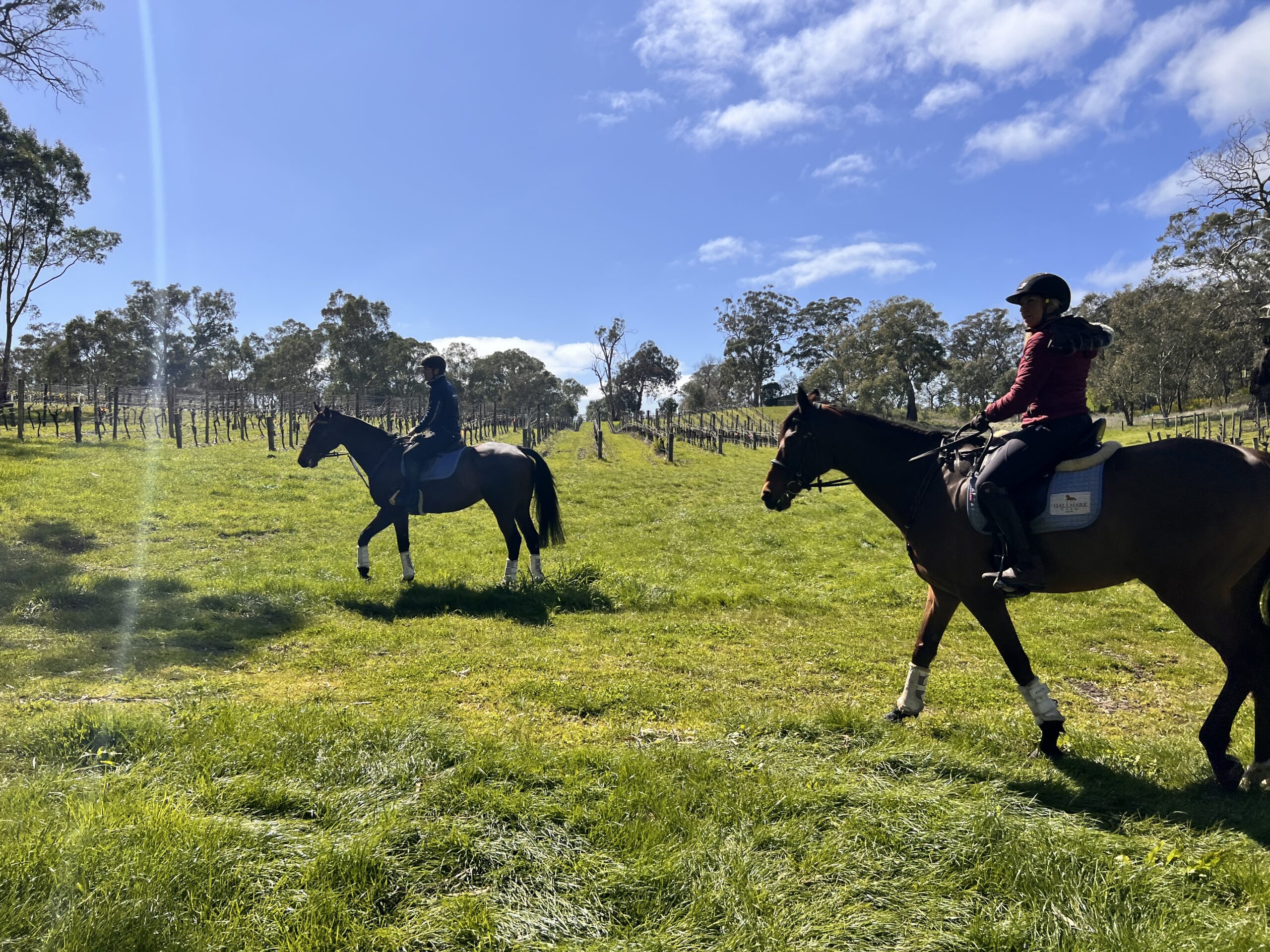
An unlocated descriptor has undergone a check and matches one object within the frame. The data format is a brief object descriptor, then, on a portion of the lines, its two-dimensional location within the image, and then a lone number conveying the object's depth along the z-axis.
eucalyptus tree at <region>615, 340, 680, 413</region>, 106.56
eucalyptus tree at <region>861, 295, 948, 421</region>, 66.31
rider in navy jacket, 9.04
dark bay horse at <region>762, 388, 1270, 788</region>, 3.83
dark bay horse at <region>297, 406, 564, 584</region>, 9.17
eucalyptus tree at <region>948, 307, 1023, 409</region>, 77.31
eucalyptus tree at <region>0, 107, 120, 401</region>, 30.00
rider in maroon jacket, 4.23
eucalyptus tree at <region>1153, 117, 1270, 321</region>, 38.56
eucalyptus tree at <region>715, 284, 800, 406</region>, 89.62
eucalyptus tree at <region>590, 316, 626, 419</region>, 67.81
